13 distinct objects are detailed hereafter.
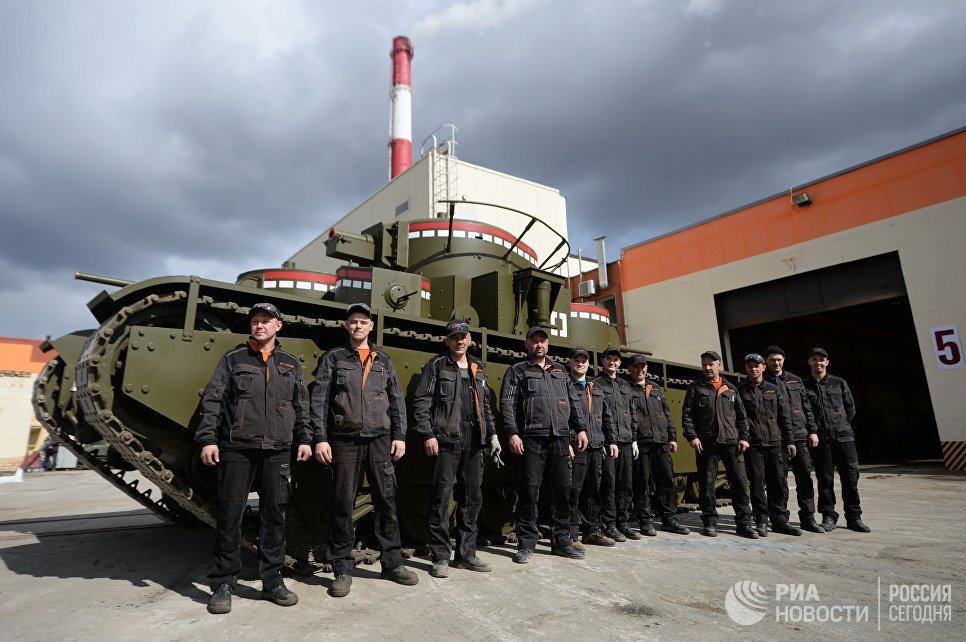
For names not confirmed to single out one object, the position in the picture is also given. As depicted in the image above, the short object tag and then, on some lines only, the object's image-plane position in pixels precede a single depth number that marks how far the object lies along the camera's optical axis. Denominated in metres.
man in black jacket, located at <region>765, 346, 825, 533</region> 6.31
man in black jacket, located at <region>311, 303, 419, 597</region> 3.95
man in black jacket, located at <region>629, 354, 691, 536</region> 6.41
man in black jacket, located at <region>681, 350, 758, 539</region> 6.09
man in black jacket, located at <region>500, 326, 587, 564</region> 4.93
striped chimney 29.06
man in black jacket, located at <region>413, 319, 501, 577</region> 4.43
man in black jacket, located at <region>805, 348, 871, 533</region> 6.32
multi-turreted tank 3.82
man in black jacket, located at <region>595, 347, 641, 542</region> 5.82
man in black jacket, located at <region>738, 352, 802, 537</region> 6.16
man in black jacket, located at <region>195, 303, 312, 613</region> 3.57
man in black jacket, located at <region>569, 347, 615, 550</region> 5.54
